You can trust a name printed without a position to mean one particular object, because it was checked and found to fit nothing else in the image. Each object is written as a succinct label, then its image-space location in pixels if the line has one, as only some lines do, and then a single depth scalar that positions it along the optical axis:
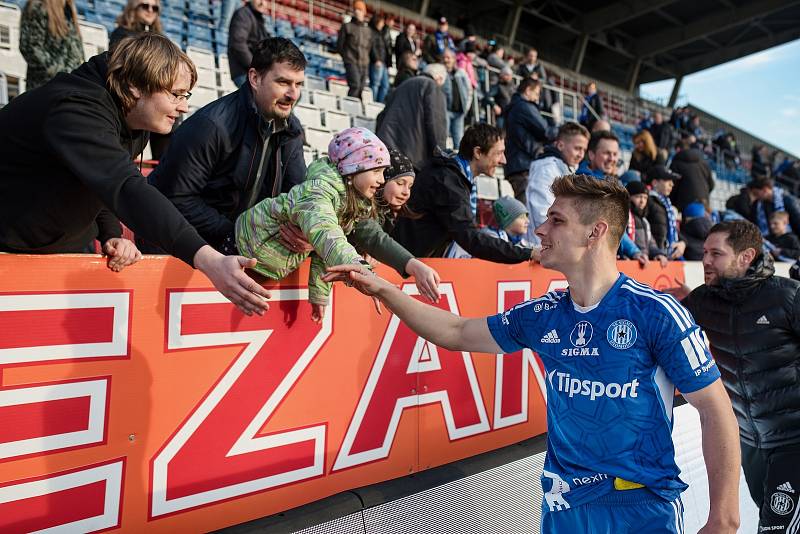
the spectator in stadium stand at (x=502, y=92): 9.70
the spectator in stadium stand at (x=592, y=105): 11.72
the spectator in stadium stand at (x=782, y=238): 8.46
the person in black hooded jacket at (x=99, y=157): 1.59
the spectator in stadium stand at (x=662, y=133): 14.83
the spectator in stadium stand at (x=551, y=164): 4.62
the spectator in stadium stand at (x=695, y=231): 7.03
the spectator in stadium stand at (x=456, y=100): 8.77
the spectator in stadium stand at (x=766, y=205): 9.02
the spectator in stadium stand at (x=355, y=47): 9.59
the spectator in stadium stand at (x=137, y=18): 4.39
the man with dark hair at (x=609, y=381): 1.72
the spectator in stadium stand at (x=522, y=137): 6.33
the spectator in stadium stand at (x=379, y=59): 10.12
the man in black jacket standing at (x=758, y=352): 2.95
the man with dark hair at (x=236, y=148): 2.65
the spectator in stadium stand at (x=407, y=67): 7.31
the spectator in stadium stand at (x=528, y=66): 11.46
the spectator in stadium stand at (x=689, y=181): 8.73
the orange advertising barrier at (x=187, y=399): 1.80
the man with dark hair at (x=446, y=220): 3.54
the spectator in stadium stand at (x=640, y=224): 5.51
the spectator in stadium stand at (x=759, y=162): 21.75
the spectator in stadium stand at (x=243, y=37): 6.04
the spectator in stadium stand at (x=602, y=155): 5.26
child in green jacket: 2.23
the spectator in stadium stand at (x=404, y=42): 10.38
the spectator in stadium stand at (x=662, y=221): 6.23
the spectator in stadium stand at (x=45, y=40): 3.66
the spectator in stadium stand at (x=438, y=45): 9.14
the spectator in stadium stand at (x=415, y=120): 4.86
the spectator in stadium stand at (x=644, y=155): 8.89
